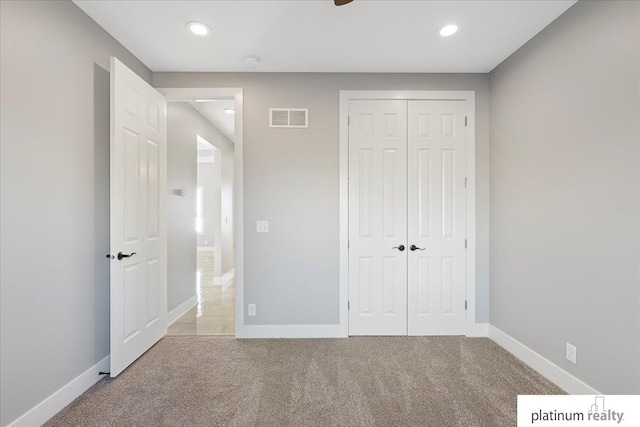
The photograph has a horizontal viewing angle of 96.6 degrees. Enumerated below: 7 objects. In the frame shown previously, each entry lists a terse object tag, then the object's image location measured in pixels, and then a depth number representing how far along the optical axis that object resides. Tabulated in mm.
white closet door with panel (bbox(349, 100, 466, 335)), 2957
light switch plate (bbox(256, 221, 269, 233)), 2947
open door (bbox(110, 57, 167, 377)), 2176
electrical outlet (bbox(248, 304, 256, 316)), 2926
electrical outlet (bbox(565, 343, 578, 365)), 1991
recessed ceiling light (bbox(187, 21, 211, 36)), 2164
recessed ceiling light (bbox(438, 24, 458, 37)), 2193
